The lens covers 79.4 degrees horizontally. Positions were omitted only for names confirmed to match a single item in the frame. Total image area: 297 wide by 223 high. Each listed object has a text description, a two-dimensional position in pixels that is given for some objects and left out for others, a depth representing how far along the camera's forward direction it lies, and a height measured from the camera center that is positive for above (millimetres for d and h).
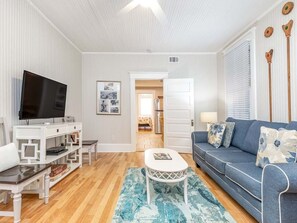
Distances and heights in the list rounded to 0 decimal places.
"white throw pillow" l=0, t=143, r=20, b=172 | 1882 -470
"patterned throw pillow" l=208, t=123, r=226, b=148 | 3174 -392
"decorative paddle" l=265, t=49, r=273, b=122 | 2957 +635
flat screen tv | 2400 +253
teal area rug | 1857 -1089
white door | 4824 -23
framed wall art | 5055 +467
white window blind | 3604 +714
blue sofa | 1350 -627
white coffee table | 2041 -655
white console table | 2410 -340
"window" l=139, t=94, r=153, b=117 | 11965 +424
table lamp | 4395 -101
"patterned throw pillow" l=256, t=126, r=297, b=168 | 1752 -357
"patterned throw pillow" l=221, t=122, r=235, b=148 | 3150 -381
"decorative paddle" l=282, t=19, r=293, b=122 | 2551 +868
